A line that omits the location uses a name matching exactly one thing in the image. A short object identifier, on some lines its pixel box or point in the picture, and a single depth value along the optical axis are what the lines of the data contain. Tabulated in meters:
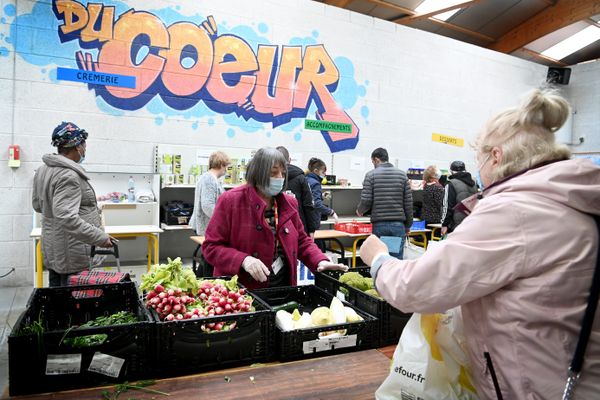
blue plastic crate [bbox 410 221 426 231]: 6.89
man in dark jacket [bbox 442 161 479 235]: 5.30
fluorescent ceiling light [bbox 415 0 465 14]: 7.57
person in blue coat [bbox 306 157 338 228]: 5.40
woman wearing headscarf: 2.80
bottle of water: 5.37
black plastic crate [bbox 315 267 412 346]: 1.76
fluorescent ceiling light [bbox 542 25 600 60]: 9.22
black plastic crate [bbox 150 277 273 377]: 1.44
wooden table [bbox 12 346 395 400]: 1.33
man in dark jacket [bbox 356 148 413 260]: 4.82
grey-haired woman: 2.28
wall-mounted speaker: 9.91
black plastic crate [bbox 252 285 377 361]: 1.58
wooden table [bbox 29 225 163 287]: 4.16
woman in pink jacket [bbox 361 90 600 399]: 1.01
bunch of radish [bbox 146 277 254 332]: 1.54
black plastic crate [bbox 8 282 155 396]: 1.29
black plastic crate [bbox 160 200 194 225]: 5.38
